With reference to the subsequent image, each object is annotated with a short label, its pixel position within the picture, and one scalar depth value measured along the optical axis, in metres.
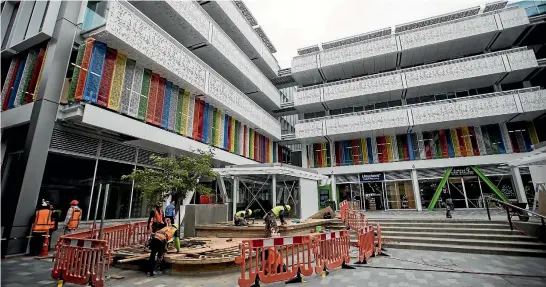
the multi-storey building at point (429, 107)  20.94
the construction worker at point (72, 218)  10.00
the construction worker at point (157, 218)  7.99
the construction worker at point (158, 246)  6.90
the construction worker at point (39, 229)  9.38
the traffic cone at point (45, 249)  9.27
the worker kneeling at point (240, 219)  12.09
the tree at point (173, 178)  9.98
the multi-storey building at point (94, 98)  10.69
